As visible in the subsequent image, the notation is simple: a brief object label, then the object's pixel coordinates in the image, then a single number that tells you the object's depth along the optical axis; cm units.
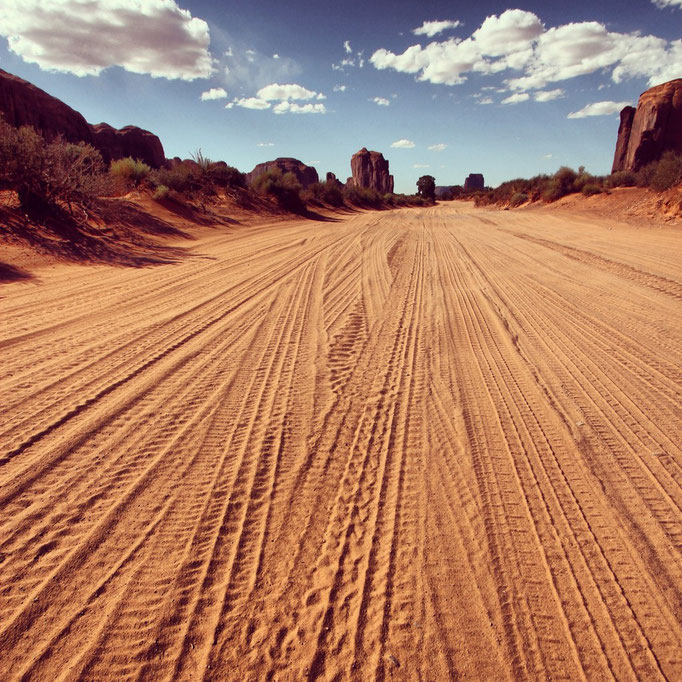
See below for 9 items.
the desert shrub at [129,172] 2011
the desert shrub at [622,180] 2805
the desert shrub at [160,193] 1884
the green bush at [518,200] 3950
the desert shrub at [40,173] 1153
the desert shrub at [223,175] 2528
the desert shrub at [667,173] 2033
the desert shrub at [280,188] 2909
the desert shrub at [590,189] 2869
